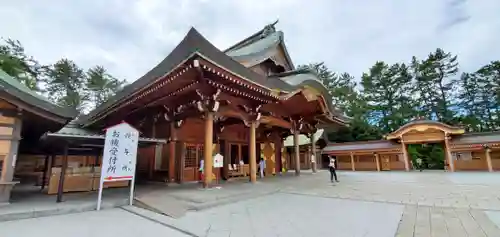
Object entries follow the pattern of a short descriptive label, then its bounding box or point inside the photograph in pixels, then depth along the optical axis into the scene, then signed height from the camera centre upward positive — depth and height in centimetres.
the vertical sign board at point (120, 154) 565 +16
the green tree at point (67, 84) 2836 +925
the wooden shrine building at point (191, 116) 603 +167
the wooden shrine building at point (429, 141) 1798 +63
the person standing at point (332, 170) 1061 -54
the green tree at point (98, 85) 3078 +964
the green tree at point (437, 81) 3200 +994
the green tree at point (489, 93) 2917 +753
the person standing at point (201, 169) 929 -37
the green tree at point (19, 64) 2103 +955
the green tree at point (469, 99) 3062 +734
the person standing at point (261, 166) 1207 -39
